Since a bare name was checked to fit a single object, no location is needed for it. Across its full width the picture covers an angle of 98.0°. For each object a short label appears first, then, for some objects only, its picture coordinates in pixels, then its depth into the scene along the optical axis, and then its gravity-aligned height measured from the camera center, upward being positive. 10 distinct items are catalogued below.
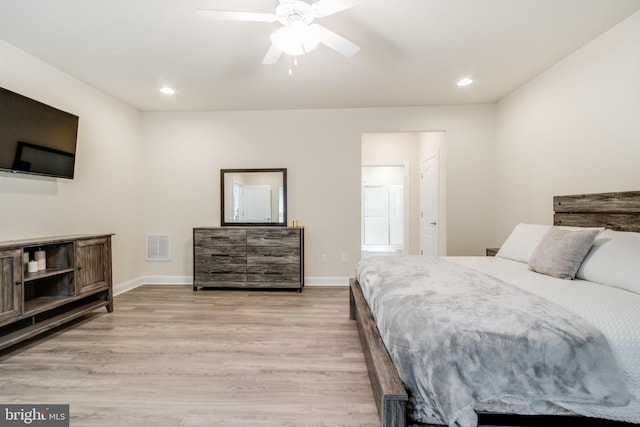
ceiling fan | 1.68 +1.25
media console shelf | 2.11 -0.61
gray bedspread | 1.07 -0.58
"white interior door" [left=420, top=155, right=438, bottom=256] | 4.45 +0.15
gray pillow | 1.97 -0.28
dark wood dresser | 3.81 -0.57
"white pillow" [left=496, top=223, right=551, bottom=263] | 2.53 -0.26
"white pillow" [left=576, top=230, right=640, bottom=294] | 1.68 -0.31
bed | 1.07 -0.57
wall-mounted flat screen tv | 2.30 +0.73
